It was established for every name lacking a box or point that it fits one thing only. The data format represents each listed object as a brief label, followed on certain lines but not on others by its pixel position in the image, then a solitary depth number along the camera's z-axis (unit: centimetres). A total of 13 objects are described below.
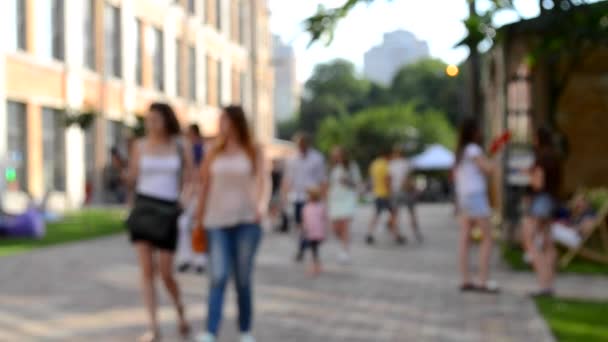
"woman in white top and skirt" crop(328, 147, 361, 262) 1414
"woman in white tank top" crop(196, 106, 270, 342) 685
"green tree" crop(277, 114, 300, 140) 11196
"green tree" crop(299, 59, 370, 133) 9706
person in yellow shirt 1767
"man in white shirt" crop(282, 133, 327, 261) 1371
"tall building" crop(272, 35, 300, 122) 13638
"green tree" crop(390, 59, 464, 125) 8662
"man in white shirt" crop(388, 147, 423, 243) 1784
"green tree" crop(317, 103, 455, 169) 6888
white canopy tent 5009
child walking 1231
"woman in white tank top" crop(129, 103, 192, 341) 725
